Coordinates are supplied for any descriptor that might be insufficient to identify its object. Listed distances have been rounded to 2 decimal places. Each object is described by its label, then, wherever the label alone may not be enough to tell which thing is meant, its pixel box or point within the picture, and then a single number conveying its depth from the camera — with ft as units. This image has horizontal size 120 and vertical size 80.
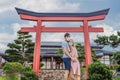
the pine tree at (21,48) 35.99
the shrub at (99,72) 21.92
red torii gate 26.00
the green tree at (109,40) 36.52
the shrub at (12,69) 24.12
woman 14.60
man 14.41
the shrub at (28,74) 24.36
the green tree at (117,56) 25.32
